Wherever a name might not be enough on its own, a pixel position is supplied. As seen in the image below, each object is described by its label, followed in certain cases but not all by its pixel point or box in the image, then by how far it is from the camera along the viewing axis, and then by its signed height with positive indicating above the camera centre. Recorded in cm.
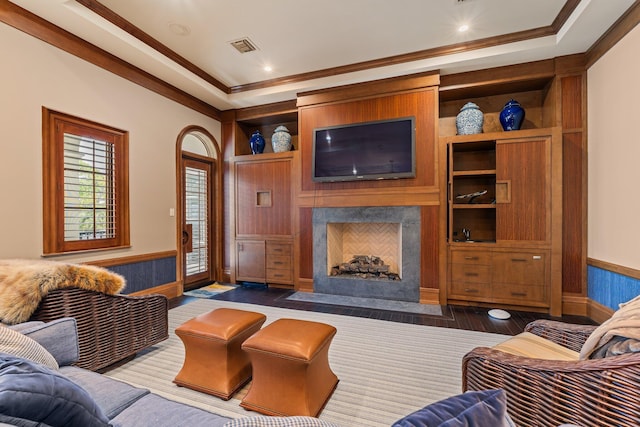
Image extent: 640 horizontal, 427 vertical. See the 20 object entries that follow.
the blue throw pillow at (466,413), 59 -44
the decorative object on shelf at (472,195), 386 +22
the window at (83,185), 287 +33
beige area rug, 180 -126
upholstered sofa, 62 -56
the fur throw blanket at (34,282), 168 -46
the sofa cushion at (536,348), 147 -76
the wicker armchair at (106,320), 188 -84
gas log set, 430 -90
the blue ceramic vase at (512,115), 368 +125
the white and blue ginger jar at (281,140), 489 +125
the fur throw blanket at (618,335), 100 -48
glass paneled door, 466 -16
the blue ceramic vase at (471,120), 381 +124
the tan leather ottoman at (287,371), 164 -96
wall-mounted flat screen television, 394 +89
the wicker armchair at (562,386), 88 -67
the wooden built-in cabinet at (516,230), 345 -25
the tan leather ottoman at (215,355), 189 -99
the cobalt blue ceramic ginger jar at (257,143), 509 +126
